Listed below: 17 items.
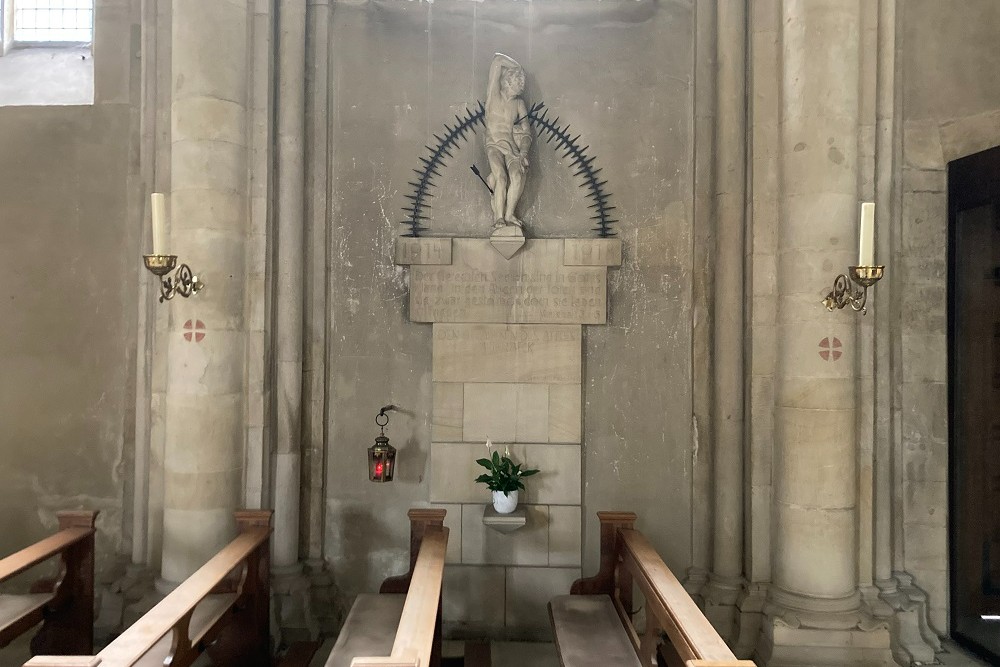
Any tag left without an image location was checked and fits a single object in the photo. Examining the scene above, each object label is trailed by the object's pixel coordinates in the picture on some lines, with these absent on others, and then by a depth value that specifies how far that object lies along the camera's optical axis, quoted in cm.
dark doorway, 415
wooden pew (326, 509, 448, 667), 267
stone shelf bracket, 443
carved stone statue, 462
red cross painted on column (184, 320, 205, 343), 422
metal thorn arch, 485
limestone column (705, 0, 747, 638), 458
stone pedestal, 474
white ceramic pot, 446
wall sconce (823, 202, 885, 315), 354
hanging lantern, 448
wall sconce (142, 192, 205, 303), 367
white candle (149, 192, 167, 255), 366
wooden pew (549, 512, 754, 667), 278
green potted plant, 446
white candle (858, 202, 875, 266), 353
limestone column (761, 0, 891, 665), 405
